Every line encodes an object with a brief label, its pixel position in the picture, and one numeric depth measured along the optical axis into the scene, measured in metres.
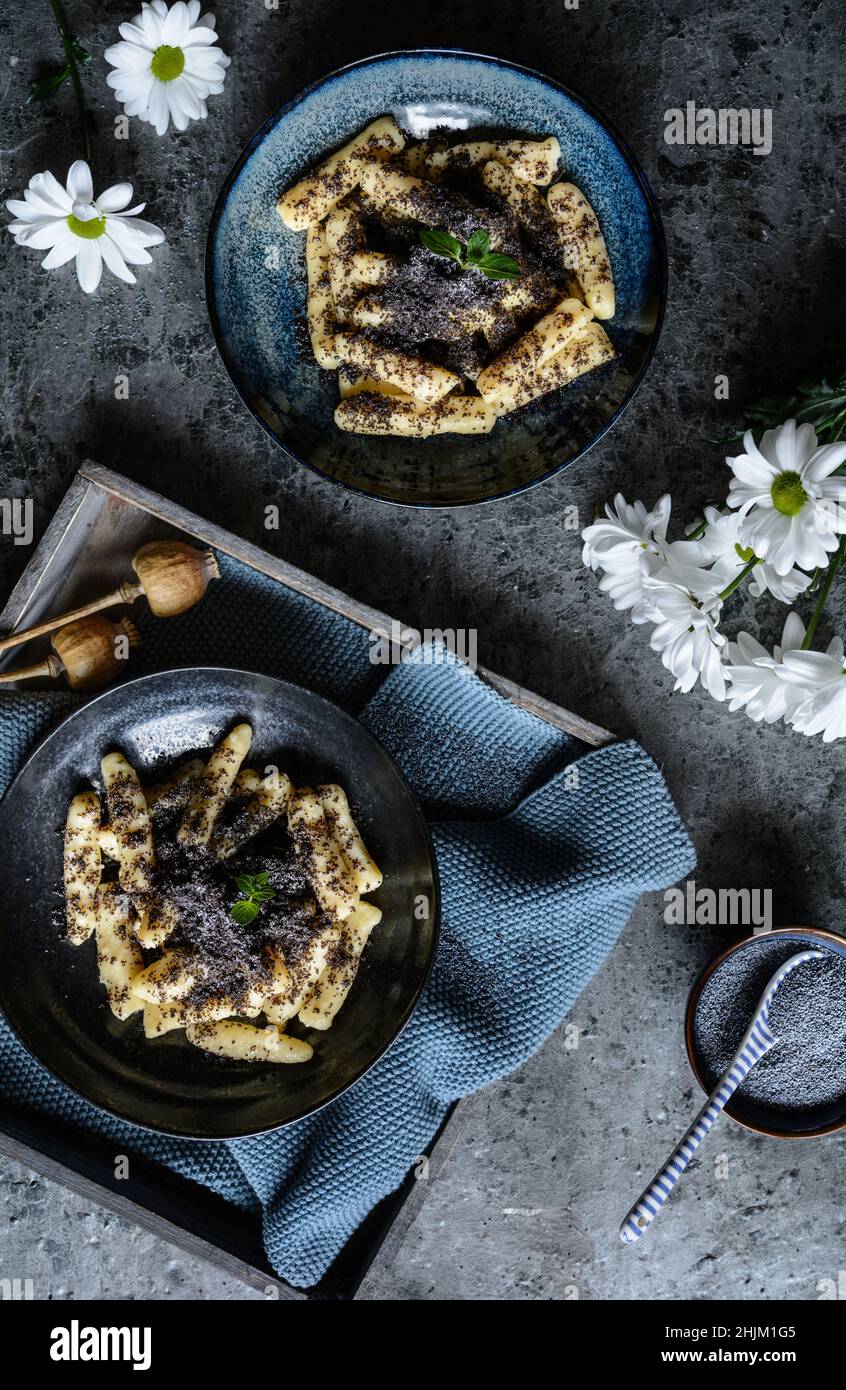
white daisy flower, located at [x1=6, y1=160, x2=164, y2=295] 1.00
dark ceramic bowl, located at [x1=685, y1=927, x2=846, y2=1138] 1.06
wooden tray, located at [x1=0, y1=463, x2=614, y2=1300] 1.01
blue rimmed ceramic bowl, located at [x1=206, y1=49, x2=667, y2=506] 1.00
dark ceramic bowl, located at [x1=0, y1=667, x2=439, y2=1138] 0.99
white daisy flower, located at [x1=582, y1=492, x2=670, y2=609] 0.92
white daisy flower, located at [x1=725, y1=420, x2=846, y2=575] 0.77
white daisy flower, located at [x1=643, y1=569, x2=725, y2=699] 0.85
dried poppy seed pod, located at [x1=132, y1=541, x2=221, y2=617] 0.99
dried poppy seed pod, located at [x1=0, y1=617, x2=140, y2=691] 1.00
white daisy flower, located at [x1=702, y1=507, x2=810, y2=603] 0.85
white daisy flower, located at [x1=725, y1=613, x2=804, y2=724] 0.87
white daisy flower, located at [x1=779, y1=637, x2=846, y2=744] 0.82
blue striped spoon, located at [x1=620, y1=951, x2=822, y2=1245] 1.04
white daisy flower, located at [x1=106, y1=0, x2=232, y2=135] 0.99
